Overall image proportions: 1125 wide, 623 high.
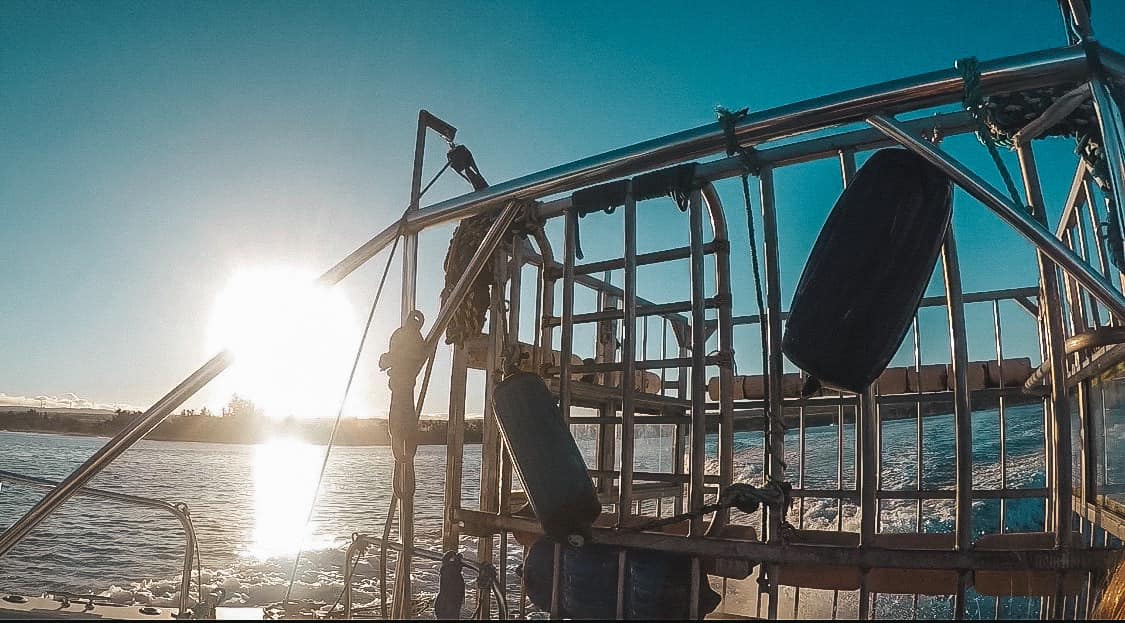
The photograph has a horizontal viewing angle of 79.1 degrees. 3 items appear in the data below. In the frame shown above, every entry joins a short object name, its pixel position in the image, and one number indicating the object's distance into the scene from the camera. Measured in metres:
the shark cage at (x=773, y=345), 2.00
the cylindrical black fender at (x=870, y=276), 1.99
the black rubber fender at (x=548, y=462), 2.45
